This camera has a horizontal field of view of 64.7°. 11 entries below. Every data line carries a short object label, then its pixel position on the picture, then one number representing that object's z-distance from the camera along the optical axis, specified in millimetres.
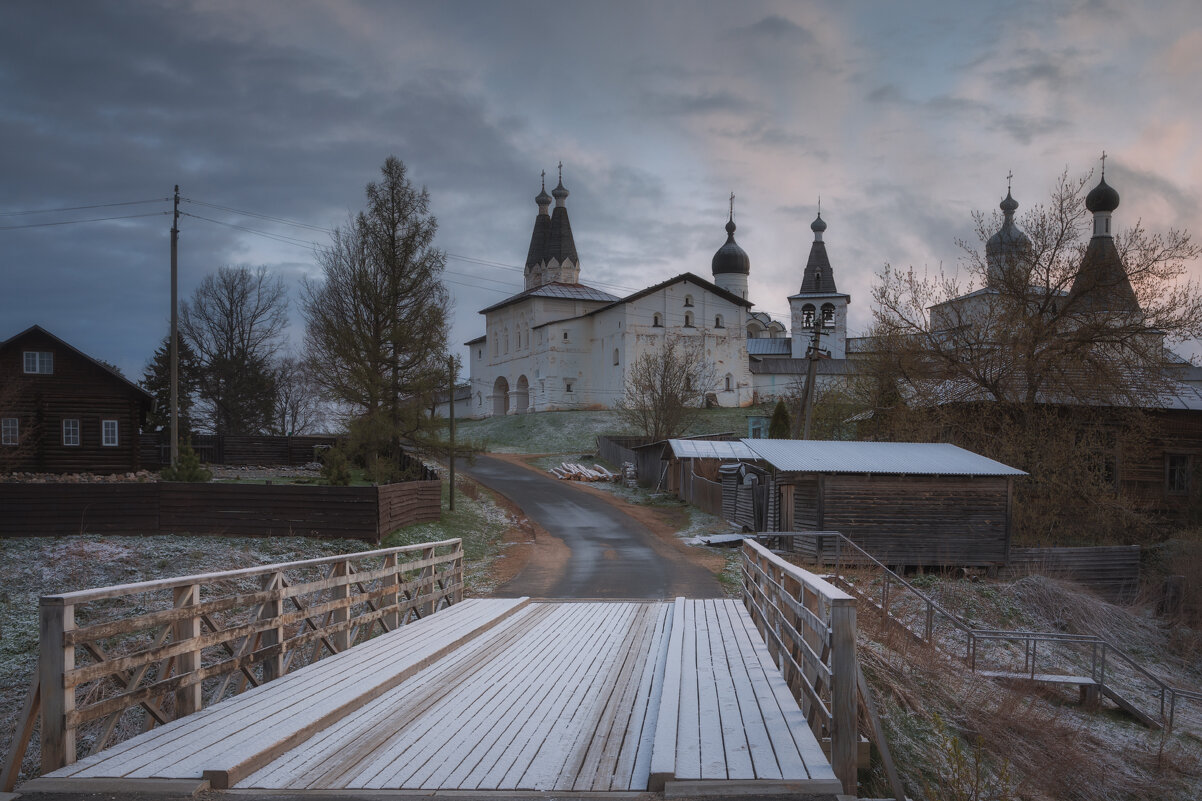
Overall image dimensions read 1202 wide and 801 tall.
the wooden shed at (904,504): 24281
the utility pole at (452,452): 30791
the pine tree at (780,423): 40781
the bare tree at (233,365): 56562
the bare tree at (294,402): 67062
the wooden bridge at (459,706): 5297
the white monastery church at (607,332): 76000
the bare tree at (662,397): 46406
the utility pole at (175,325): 30031
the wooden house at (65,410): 35656
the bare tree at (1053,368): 29875
